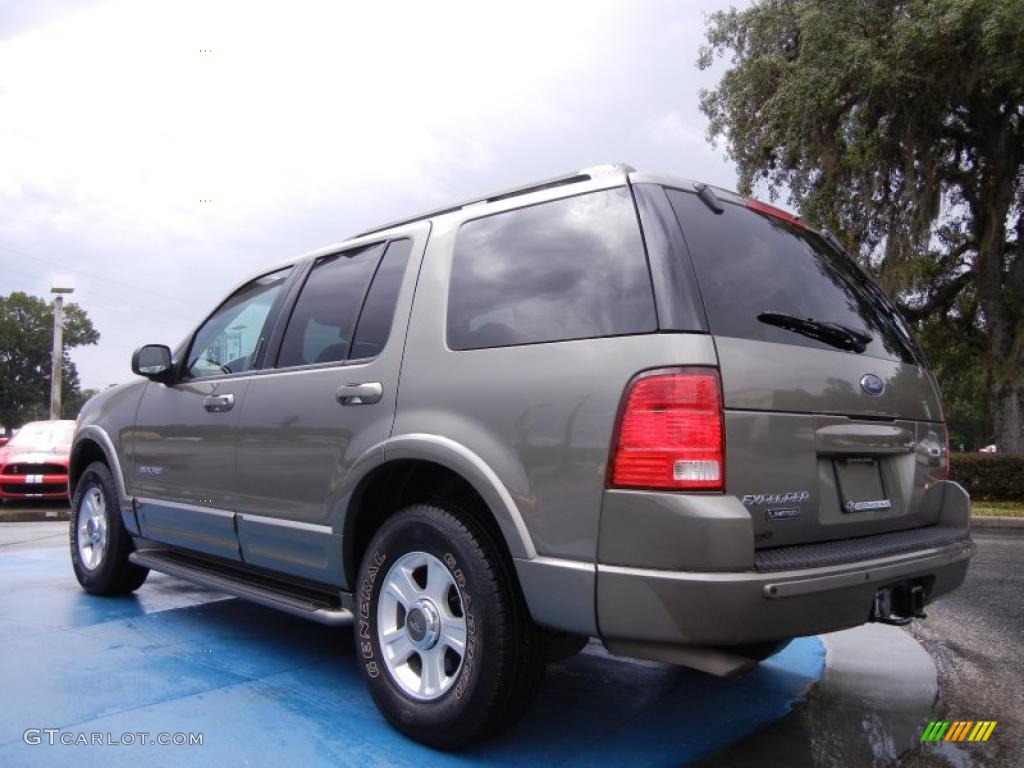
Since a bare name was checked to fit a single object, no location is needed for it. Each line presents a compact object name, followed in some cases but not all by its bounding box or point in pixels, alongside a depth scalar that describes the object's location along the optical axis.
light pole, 29.09
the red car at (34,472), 12.61
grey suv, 2.42
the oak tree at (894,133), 14.60
